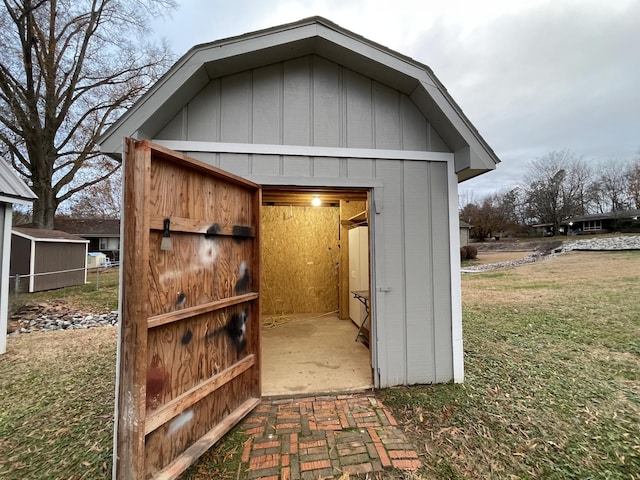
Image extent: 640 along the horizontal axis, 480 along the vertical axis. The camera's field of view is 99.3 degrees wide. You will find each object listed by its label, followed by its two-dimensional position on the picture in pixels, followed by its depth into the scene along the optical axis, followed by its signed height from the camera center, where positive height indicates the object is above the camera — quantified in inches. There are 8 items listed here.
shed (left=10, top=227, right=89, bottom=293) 383.9 -2.8
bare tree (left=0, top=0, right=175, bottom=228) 441.7 +315.4
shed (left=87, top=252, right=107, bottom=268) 710.1 -9.9
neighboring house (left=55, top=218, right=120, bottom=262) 922.4 +84.3
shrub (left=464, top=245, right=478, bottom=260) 772.0 -6.9
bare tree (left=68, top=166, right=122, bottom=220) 578.9 +133.8
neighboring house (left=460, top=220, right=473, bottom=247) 991.6 +65.1
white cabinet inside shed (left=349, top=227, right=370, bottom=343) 185.0 -14.7
